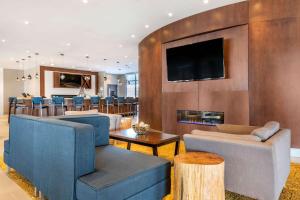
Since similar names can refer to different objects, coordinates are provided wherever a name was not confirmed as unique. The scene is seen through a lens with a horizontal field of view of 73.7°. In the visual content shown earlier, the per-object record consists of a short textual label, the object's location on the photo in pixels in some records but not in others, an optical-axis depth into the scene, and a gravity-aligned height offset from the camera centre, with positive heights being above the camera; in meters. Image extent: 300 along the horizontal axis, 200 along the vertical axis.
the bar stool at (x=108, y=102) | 9.65 -0.14
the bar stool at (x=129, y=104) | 11.04 -0.28
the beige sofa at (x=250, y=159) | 1.77 -0.57
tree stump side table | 1.65 -0.67
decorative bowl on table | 3.33 -0.50
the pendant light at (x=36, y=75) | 10.89 +1.37
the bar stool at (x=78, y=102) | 8.35 -0.10
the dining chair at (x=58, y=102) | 7.98 -0.09
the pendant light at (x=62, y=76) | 12.12 +1.41
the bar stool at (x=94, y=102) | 8.95 -0.12
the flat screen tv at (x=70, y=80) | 12.23 +1.21
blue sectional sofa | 1.52 -0.60
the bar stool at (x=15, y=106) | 7.94 -0.23
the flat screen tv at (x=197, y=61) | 4.34 +0.88
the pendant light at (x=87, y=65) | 9.71 +2.06
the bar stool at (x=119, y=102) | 10.24 -0.15
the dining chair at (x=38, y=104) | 7.53 -0.16
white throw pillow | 1.95 -0.35
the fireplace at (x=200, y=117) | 4.56 -0.46
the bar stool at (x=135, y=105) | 11.56 -0.36
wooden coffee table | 2.82 -0.60
